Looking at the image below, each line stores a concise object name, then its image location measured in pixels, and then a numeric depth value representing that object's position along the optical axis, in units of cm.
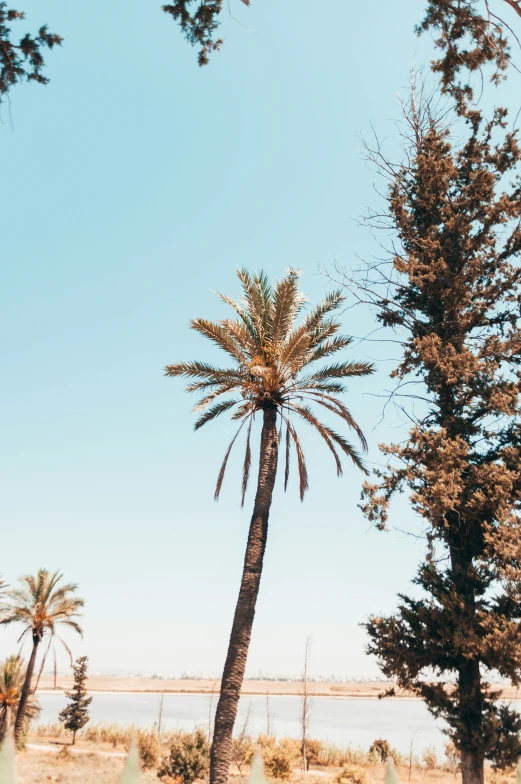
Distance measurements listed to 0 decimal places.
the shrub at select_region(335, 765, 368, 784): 1920
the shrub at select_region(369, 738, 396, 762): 2797
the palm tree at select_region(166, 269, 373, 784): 1525
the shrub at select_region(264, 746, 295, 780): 2208
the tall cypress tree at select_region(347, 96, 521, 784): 1254
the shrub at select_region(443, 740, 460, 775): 2735
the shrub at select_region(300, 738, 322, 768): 3017
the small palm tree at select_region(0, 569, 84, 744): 2934
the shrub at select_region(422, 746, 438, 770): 3058
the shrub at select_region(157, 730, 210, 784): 2172
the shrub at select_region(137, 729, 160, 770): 2709
